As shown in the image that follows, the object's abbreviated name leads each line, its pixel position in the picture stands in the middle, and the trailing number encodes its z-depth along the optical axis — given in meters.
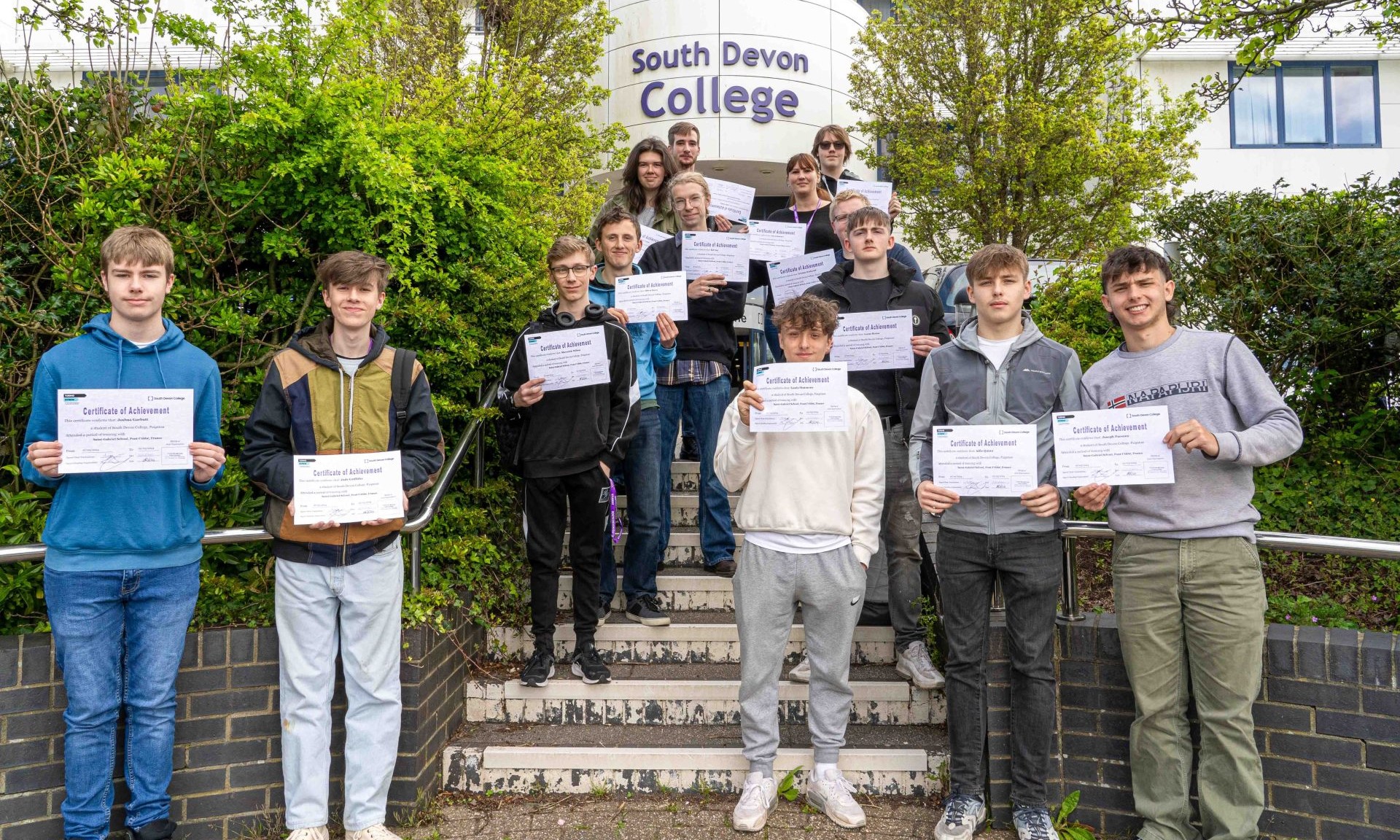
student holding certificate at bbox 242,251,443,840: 3.31
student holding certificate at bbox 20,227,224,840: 3.06
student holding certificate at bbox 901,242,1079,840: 3.37
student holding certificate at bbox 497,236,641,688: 4.17
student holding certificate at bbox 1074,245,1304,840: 3.07
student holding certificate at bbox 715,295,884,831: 3.55
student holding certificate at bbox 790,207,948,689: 4.25
